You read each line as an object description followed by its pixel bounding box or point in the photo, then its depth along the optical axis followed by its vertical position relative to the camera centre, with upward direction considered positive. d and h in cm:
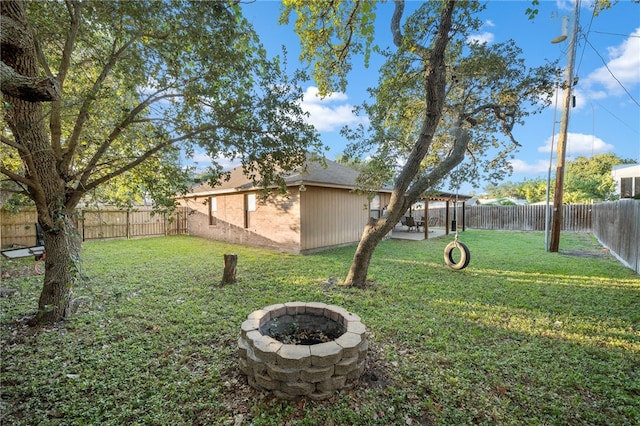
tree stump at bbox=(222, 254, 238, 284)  569 -134
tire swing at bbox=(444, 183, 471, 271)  655 -120
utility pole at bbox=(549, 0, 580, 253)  823 +234
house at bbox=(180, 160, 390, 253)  952 -17
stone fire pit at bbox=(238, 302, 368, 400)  228 -139
